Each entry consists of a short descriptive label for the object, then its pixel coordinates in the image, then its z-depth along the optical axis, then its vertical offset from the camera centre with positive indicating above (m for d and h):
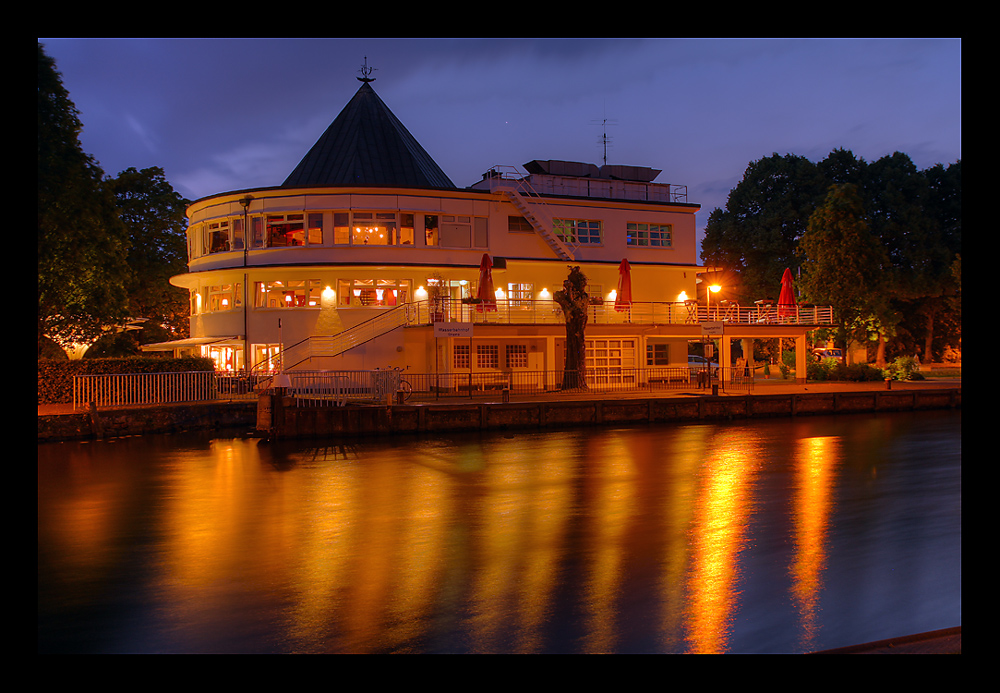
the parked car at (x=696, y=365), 46.36 -0.58
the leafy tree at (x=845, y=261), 47.84 +6.20
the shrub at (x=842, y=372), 43.06 -1.02
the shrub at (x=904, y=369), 44.41 -0.92
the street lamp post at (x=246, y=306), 35.98 +2.69
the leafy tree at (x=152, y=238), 47.97 +8.24
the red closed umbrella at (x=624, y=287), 36.78 +3.52
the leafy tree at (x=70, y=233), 26.42 +5.03
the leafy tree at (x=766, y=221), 64.38 +12.21
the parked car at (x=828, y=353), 62.41 +0.18
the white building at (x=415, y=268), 36.03 +4.76
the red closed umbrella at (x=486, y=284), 33.62 +3.43
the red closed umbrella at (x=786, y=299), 40.72 +3.17
